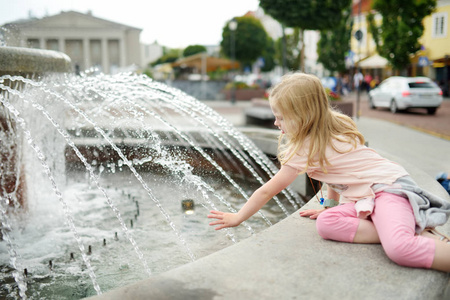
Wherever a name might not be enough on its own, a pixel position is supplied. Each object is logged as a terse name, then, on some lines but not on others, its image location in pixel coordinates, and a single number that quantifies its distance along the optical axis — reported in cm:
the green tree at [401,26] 2494
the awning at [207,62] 3628
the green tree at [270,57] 5816
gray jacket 217
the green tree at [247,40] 4006
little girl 218
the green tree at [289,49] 4663
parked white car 1655
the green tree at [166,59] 6876
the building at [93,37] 7150
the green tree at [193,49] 7019
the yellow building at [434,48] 3203
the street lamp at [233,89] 2412
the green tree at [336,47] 4009
